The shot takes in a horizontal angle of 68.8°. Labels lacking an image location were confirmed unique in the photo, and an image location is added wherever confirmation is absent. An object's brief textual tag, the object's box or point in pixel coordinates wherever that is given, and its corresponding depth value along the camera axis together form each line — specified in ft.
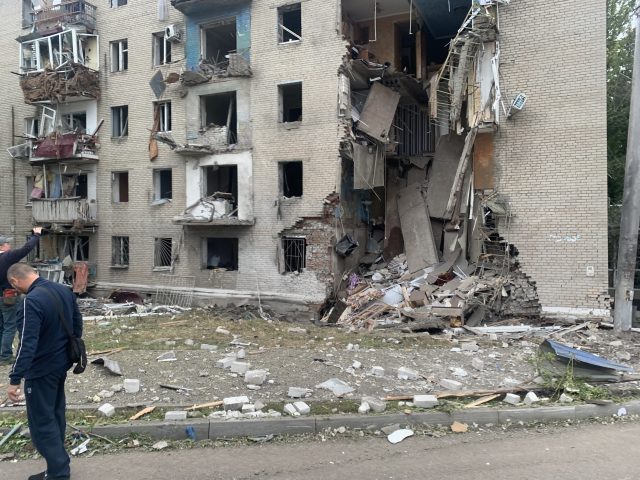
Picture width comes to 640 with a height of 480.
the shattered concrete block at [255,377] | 21.06
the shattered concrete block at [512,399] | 18.93
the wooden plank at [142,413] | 17.60
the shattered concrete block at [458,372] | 22.63
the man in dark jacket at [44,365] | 13.14
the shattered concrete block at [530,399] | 19.06
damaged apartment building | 40.75
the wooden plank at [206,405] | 18.23
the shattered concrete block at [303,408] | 17.80
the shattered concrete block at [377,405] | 18.06
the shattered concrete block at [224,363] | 23.99
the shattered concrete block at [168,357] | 25.18
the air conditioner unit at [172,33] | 58.29
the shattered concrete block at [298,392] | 19.52
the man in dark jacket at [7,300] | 22.34
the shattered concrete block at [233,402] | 18.16
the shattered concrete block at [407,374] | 22.03
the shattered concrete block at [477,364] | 23.82
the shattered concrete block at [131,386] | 20.23
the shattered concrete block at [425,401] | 18.42
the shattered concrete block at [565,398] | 19.12
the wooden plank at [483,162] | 43.11
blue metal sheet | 20.76
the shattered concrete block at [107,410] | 17.89
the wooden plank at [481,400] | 18.63
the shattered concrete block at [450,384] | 20.46
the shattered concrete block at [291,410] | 17.68
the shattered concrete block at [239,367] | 22.84
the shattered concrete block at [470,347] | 28.40
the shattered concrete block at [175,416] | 17.10
